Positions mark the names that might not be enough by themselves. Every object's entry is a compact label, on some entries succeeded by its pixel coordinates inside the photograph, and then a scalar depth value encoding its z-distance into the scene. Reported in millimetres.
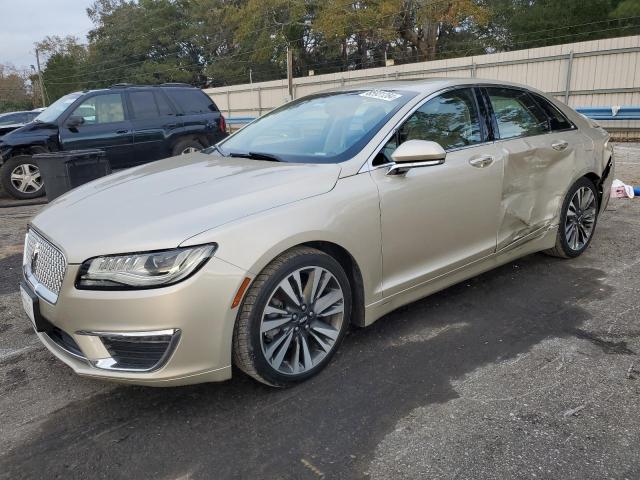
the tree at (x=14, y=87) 68750
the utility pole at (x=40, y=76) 53312
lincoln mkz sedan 2459
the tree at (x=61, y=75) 57844
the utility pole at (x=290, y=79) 22297
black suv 8711
